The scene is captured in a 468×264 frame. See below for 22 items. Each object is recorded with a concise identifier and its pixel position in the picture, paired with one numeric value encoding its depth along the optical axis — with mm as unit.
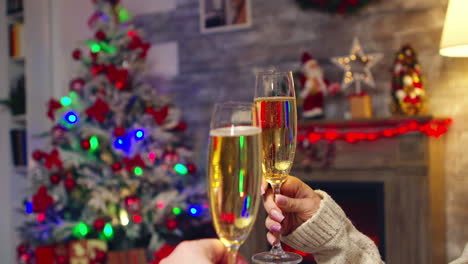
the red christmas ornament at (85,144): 2906
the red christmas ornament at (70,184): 2869
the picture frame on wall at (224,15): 3326
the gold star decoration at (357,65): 2814
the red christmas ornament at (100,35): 3143
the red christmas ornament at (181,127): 3251
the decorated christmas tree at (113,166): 2855
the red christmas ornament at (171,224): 2861
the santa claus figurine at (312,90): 2801
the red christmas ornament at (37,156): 2986
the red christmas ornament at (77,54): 3105
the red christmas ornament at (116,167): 2861
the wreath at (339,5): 2877
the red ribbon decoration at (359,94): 2722
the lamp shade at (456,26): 2004
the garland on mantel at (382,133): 2473
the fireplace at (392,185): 2463
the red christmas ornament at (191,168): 3164
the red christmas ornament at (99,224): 2743
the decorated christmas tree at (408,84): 2518
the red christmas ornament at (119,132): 2879
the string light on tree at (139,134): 2951
